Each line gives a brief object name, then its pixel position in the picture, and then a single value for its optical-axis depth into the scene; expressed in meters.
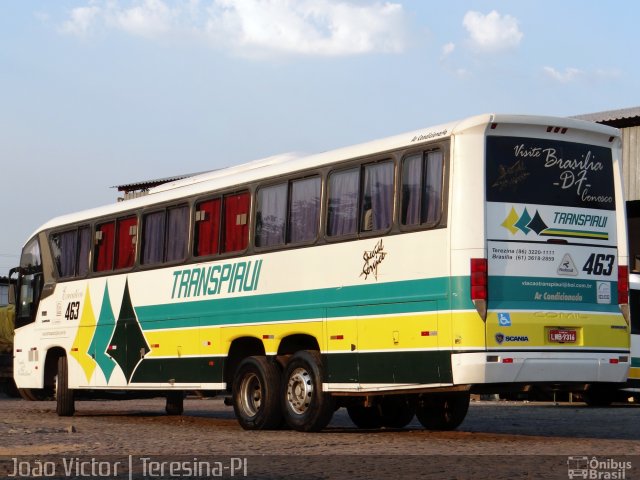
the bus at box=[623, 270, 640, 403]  25.58
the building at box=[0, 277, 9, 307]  47.43
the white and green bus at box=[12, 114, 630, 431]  13.72
